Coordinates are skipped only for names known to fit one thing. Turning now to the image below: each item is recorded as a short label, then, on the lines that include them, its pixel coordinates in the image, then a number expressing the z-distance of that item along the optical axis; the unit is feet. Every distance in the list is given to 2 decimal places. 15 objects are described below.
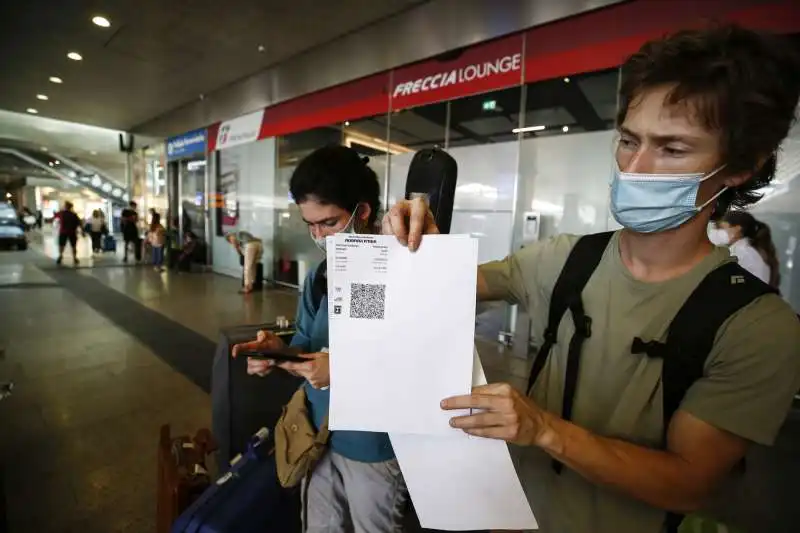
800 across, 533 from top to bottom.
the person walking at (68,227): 33.09
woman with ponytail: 10.24
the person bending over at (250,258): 24.70
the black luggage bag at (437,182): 4.17
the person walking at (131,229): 36.01
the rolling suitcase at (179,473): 5.00
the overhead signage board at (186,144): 32.76
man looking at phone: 3.55
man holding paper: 2.03
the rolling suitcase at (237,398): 6.17
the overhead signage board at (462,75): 15.10
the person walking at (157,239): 32.71
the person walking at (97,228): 40.75
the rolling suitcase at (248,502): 3.99
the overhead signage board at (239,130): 27.40
